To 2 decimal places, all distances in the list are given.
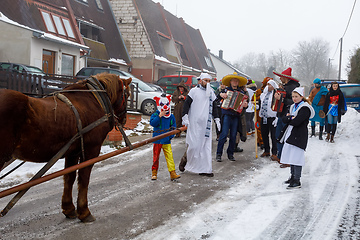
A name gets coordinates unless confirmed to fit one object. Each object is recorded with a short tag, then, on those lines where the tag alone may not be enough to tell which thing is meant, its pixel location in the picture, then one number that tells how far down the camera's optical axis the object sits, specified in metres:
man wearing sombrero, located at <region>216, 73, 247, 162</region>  7.97
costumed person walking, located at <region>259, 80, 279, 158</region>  8.41
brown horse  3.12
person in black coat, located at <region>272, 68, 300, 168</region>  7.43
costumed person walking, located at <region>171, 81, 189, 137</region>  11.00
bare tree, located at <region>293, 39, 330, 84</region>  88.38
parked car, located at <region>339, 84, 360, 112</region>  16.39
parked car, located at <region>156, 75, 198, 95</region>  21.03
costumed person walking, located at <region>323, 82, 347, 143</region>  10.96
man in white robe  6.70
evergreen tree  20.23
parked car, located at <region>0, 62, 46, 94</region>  11.70
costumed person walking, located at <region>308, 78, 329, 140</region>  11.49
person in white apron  5.95
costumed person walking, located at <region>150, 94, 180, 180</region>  6.23
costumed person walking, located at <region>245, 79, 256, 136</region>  10.45
